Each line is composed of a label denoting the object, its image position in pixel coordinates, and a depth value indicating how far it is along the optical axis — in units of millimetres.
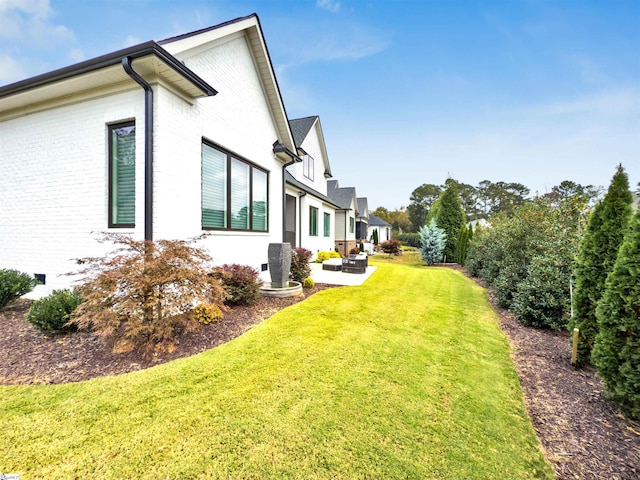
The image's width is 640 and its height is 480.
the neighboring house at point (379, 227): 47000
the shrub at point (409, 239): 41778
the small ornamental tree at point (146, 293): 3730
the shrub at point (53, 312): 4215
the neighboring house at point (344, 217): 22562
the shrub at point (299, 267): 9188
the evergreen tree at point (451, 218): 18516
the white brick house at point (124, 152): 5020
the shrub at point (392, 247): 23844
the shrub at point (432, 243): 17484
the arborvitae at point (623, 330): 2623
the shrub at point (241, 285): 6141
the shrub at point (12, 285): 5426
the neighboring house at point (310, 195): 13812
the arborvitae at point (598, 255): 3715
